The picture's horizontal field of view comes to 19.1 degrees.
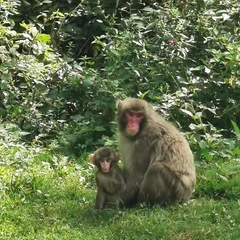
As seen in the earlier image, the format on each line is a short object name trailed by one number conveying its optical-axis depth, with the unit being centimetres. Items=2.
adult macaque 745
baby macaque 734
